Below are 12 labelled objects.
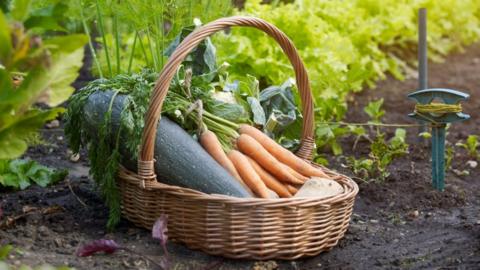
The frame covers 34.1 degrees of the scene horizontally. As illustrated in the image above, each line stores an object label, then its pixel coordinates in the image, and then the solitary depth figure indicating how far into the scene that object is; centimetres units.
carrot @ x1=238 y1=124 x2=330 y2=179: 320
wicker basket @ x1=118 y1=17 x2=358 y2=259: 276
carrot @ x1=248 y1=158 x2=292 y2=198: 315
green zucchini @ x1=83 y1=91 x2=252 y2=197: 294
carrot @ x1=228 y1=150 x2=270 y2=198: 305
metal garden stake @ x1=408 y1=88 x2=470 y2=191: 362
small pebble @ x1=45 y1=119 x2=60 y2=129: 493
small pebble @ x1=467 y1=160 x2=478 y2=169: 435
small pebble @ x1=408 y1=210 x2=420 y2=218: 352
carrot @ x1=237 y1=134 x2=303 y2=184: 316
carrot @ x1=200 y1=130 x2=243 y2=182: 308
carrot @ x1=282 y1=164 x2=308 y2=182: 317
